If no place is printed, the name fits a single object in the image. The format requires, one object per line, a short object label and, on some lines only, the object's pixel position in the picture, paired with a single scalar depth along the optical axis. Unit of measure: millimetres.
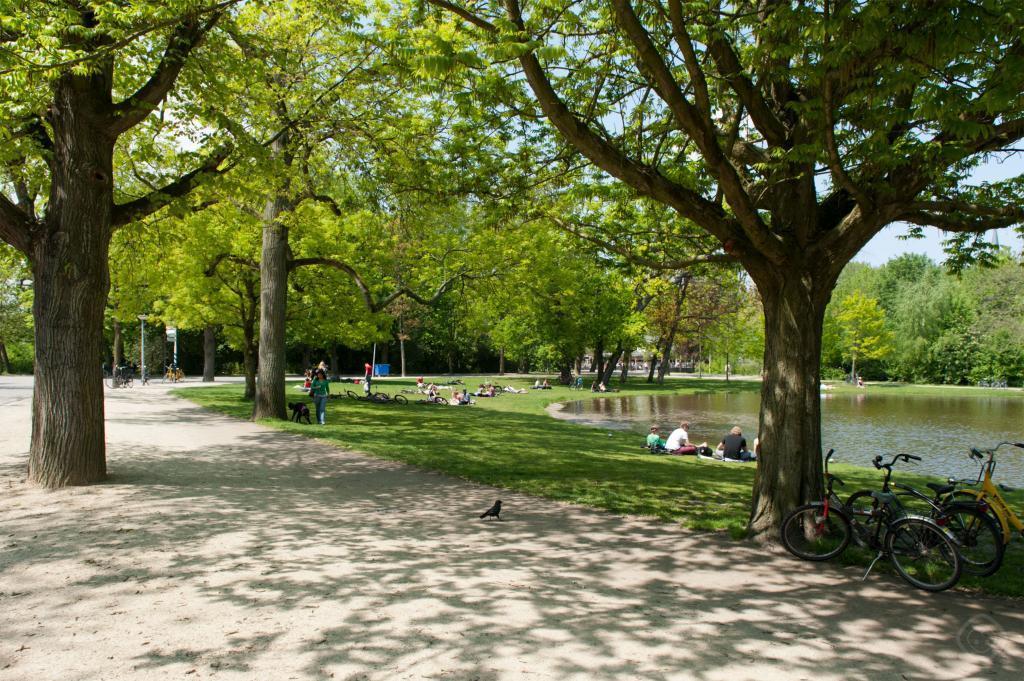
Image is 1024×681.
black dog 16966
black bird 7566
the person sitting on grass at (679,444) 15422
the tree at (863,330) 64000
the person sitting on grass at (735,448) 15107
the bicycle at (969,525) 5727
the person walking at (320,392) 16953
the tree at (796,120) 4582
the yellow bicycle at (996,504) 5984
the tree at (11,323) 47803
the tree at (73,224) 8438
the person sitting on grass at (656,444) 15273
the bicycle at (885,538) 5555
